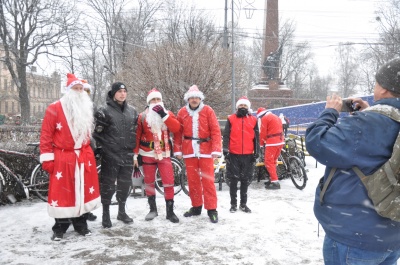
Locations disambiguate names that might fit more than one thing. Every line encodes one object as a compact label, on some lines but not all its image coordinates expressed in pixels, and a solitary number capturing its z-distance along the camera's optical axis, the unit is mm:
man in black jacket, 4488
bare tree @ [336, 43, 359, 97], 57038
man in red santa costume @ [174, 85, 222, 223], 4949
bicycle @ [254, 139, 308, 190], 7148
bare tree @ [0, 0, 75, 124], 23750
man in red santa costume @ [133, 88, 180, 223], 4867
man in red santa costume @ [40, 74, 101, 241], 3979
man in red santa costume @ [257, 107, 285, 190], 7129
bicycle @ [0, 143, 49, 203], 5508
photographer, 1756
